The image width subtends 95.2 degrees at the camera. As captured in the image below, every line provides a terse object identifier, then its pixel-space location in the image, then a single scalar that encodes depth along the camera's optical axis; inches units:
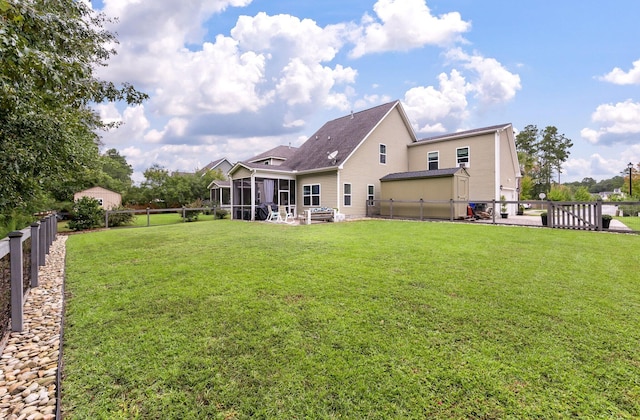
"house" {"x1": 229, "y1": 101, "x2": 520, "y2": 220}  650.8
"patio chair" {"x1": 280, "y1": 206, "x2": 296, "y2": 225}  579.0
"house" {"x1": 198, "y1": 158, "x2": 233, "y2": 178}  1615.4
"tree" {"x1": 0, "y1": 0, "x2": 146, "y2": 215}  100.0
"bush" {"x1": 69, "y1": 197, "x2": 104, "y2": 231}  516.4
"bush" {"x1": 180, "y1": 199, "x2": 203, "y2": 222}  700.0
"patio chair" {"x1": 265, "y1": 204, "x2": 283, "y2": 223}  619.2
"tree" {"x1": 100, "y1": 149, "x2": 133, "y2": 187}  1735.5
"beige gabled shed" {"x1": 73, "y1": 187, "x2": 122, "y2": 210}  1038.2
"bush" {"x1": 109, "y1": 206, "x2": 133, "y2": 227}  571.6
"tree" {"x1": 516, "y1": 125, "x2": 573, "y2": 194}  1801.2
